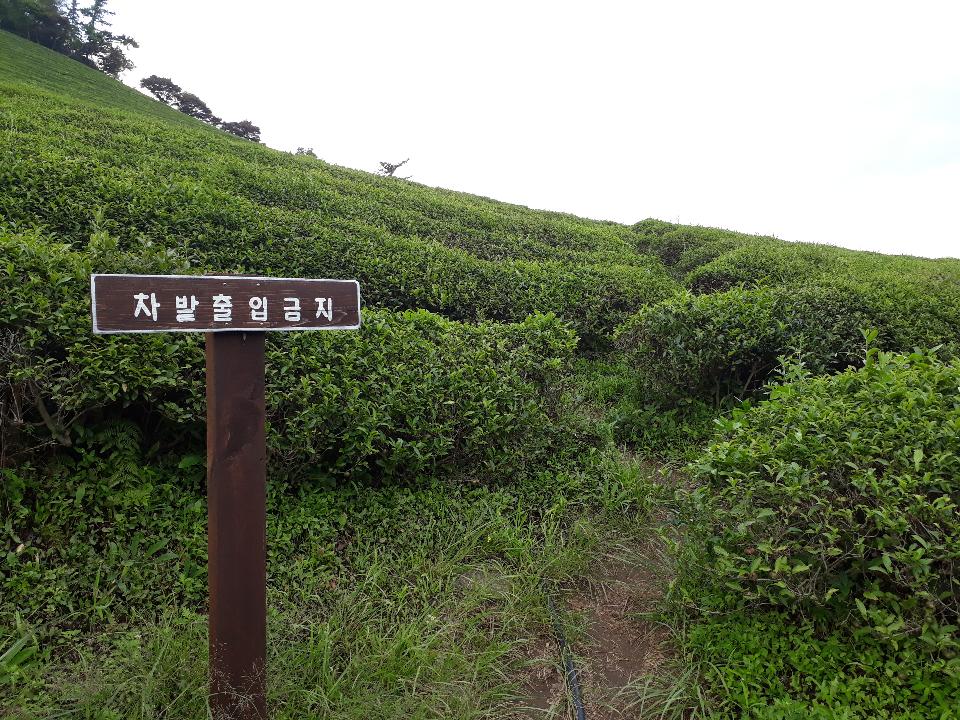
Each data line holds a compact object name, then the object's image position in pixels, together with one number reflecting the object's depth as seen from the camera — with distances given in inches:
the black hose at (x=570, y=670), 106.2
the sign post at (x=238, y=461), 88.0
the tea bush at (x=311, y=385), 125.9
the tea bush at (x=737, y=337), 207.5
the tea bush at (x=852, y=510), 100.0
